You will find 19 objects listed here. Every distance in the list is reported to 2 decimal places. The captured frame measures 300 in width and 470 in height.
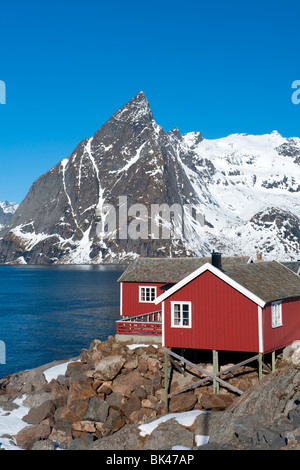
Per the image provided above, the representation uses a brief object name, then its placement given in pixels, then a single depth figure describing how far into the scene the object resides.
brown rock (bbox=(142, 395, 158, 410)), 27.49
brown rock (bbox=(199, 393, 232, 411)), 25.09
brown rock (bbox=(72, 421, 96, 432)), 26.22
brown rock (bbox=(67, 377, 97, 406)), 28.86
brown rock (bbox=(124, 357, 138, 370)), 30.41
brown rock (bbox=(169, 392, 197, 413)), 26.23
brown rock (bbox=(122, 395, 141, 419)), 27.21
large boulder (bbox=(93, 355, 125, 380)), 29.97
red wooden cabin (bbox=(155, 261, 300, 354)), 26.36
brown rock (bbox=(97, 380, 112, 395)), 29.41
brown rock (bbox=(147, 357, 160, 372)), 30.11
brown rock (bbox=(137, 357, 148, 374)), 30.24
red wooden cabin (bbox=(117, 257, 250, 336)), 38.59
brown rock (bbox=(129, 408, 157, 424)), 26.42
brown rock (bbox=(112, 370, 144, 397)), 28.70
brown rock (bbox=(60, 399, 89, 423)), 27.30
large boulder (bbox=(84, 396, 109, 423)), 26.92
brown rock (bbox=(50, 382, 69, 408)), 29.36
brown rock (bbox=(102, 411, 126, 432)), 26.03
